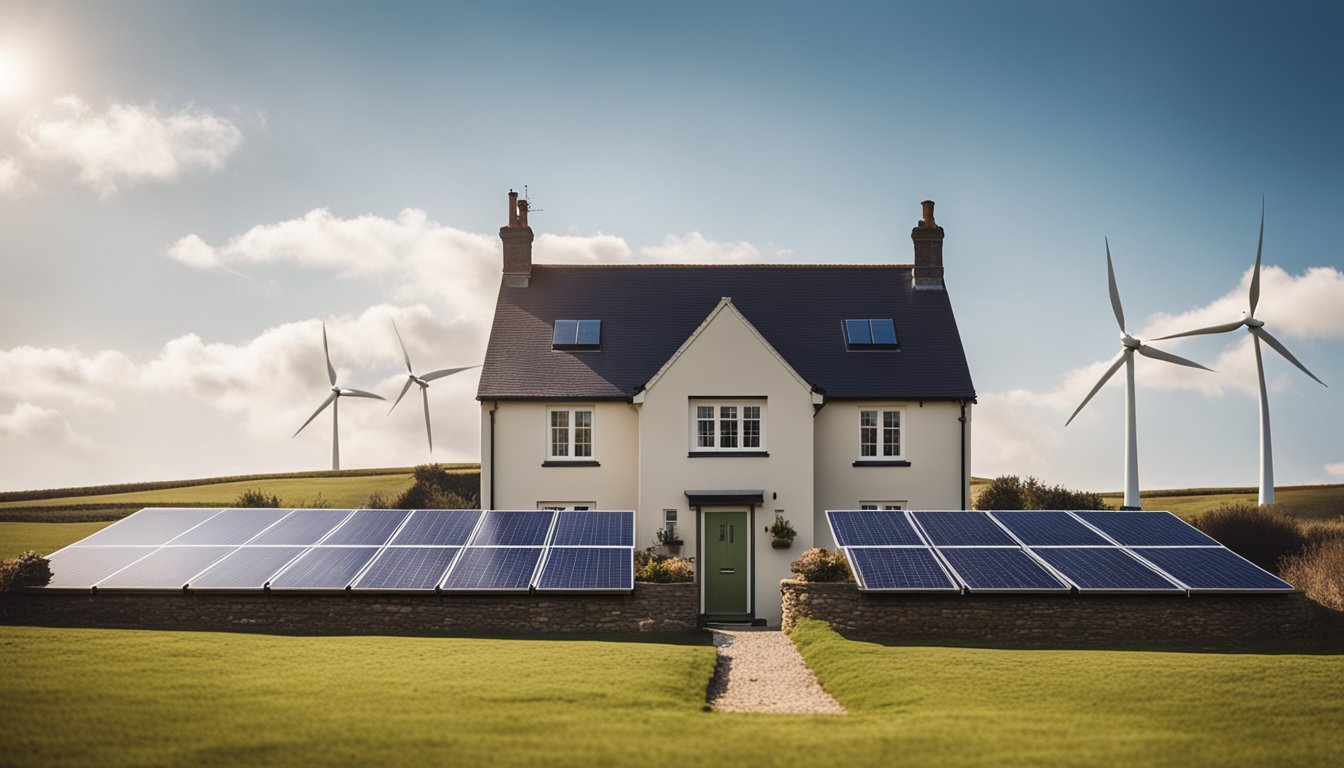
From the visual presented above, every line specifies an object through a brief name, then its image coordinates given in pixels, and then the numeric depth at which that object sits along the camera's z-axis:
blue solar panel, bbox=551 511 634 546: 23.78
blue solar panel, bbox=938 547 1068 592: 21.38
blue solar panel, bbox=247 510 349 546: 24.42
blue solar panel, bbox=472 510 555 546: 23.91
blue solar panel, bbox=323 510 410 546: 24.23
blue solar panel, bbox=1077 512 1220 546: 24.36
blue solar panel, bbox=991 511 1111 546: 24.09
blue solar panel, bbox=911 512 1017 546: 23.88
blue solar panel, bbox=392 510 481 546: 24.08
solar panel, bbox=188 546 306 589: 21.89
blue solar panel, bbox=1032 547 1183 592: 21.53
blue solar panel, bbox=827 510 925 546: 23.56
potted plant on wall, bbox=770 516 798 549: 27.05
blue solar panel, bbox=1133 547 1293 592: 21.58
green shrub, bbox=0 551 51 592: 21.50
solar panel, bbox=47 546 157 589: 22.06
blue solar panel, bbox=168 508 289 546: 24.66
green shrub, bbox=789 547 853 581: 22.61
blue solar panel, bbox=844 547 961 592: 21.20
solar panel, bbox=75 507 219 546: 24.59
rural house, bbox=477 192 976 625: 27.53
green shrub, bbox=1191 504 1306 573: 32.50
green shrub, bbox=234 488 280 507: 40.22
